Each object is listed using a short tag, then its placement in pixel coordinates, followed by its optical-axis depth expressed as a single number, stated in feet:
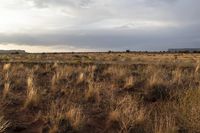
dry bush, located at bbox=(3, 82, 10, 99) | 21.21
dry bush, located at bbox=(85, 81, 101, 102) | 20.30
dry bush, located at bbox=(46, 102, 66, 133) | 14.28
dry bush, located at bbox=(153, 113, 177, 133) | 13.11
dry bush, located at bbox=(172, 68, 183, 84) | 26.74
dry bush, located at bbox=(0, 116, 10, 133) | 13.16
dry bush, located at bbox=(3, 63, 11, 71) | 38.18
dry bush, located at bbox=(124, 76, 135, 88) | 24.80
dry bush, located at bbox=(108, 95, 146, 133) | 14.56
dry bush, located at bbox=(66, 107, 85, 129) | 14.78
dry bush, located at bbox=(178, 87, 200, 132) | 13.61
